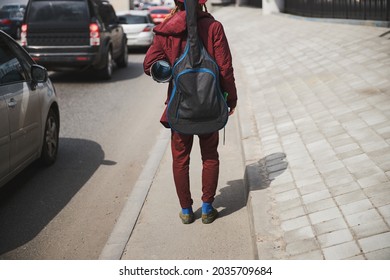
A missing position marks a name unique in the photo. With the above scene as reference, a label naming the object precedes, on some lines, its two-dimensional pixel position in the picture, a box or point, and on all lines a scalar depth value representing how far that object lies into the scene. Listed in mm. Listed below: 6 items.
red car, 29812
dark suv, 13555
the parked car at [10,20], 24797
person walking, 4500
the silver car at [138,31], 20094
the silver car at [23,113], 5578
